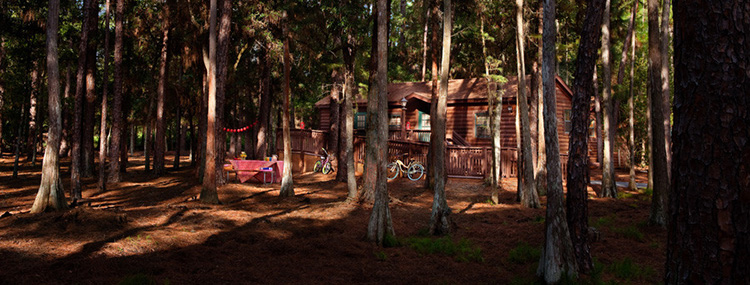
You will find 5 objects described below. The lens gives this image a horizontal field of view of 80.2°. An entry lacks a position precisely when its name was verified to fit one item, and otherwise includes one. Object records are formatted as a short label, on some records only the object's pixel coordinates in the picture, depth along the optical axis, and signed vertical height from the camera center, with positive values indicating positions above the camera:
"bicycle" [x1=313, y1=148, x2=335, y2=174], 25.00 -0.96
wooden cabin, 26.84 +2.26
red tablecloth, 19.95 -0.90
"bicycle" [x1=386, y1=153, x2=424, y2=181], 21.92 -1.05
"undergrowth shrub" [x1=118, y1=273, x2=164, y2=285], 6.47 -1.95
